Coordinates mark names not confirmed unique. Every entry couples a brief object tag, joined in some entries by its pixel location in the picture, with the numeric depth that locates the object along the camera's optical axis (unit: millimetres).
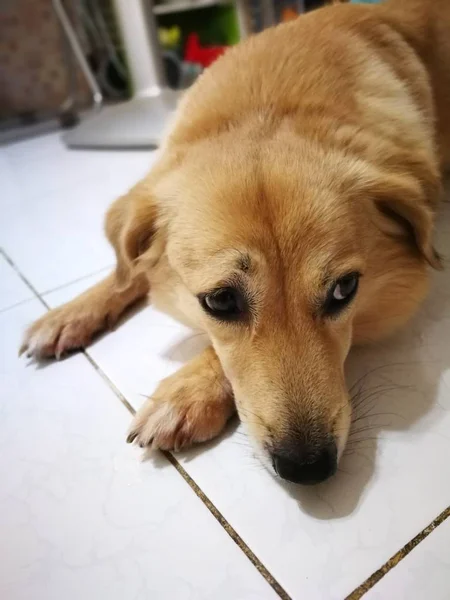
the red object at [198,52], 1005
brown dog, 262
